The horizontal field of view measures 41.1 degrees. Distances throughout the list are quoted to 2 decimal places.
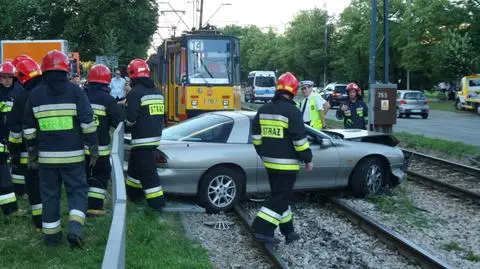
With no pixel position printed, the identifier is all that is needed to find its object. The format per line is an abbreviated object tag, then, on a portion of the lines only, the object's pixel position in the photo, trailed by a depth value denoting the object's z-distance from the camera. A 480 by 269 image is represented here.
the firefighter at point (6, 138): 7.21
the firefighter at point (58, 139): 6.00
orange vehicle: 19.83
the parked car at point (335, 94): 43.59
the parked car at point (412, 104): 35.03
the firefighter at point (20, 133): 6.50
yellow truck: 40.34
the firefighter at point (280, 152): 6.98
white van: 48.09
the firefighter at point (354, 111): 11.89
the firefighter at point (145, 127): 8.02
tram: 18.20
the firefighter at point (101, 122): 7.59
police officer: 11.38
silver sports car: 8.54
